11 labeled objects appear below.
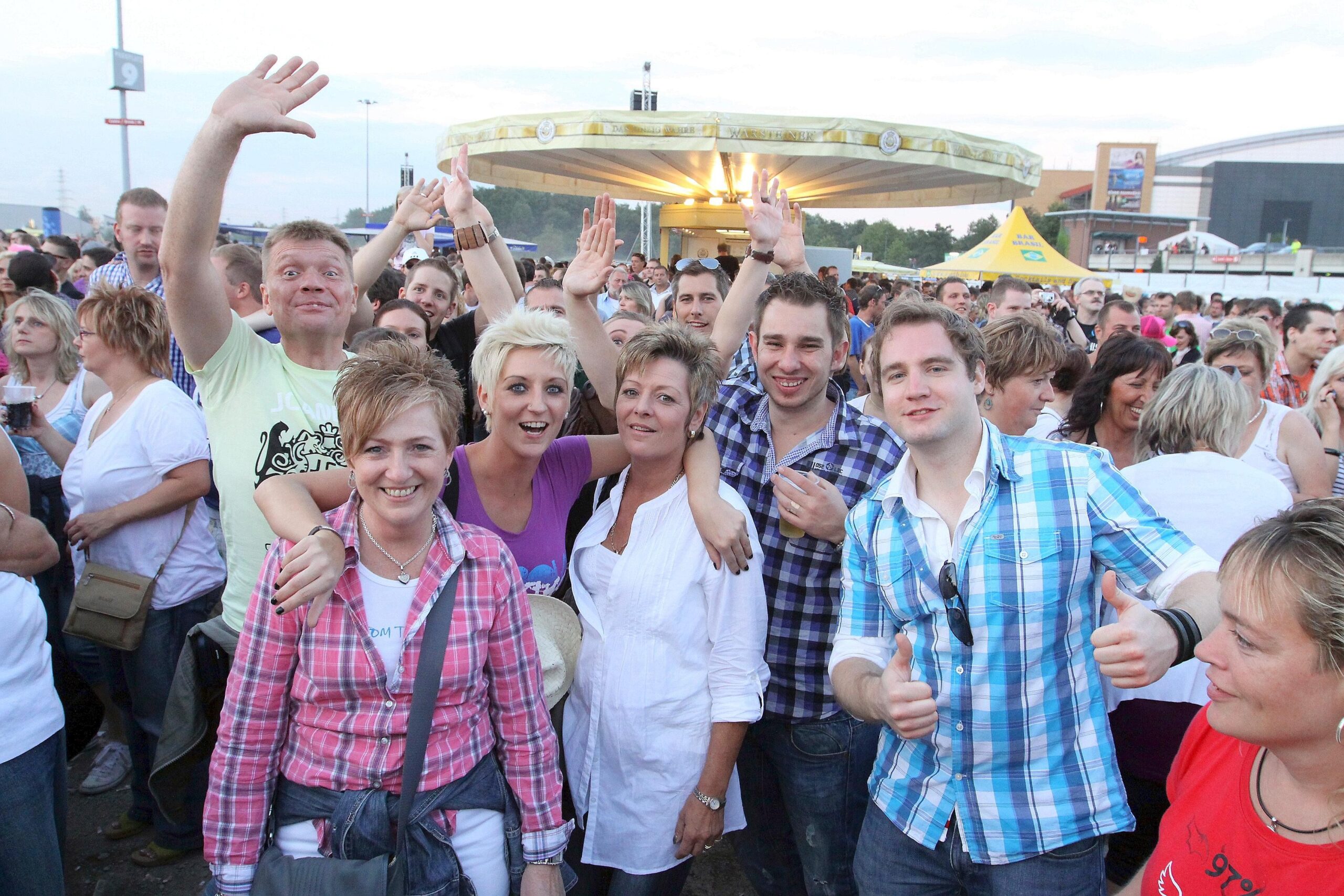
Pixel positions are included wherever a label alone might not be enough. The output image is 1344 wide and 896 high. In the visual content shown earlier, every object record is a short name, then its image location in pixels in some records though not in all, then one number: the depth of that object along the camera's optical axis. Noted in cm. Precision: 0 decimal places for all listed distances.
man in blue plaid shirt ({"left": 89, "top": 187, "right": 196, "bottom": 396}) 502
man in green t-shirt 226
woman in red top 129
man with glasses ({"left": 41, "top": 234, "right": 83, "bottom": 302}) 870
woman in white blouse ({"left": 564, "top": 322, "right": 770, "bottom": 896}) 222
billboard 9450
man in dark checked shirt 246
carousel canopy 868
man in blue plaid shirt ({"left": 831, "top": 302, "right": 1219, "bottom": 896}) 181
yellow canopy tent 1931
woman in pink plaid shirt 176
